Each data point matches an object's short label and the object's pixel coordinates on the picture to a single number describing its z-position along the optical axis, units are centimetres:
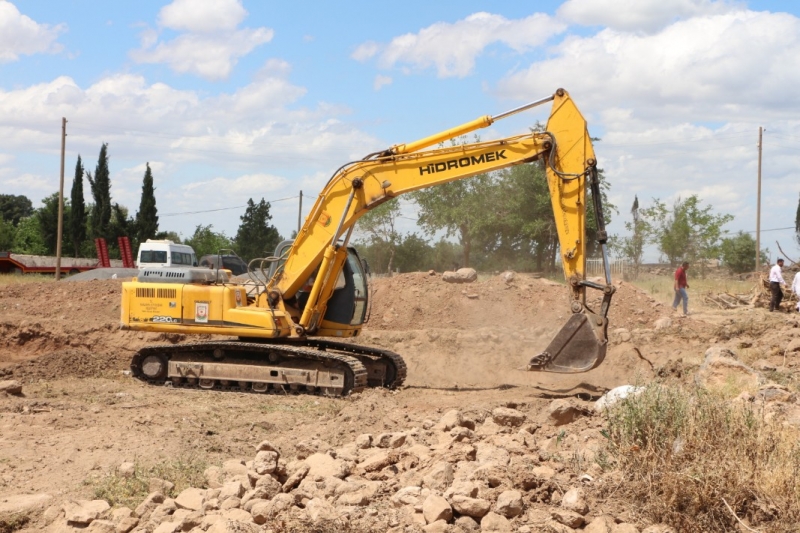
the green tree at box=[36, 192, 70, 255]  5341
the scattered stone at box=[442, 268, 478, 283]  2283
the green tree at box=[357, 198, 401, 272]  4466
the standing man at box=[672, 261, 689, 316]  2153
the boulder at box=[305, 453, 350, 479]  629
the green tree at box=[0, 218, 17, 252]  5650
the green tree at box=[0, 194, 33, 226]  7569
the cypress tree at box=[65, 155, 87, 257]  5041
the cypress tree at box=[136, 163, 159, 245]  5138
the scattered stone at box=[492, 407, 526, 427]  796
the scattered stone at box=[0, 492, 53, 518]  648
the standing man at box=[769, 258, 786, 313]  2167
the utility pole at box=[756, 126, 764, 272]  3736
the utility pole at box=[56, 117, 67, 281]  3456
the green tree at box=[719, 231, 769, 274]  5109
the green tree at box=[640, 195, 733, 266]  4562
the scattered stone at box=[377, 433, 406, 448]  717
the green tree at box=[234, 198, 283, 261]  4719
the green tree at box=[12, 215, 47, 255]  5501
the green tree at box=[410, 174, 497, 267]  4028
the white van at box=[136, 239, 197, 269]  3014
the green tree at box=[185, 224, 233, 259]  5428
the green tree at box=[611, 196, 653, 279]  4597
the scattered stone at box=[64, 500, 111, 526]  617
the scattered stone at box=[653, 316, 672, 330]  1755
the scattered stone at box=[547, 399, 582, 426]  797
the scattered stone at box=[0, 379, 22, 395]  1119
